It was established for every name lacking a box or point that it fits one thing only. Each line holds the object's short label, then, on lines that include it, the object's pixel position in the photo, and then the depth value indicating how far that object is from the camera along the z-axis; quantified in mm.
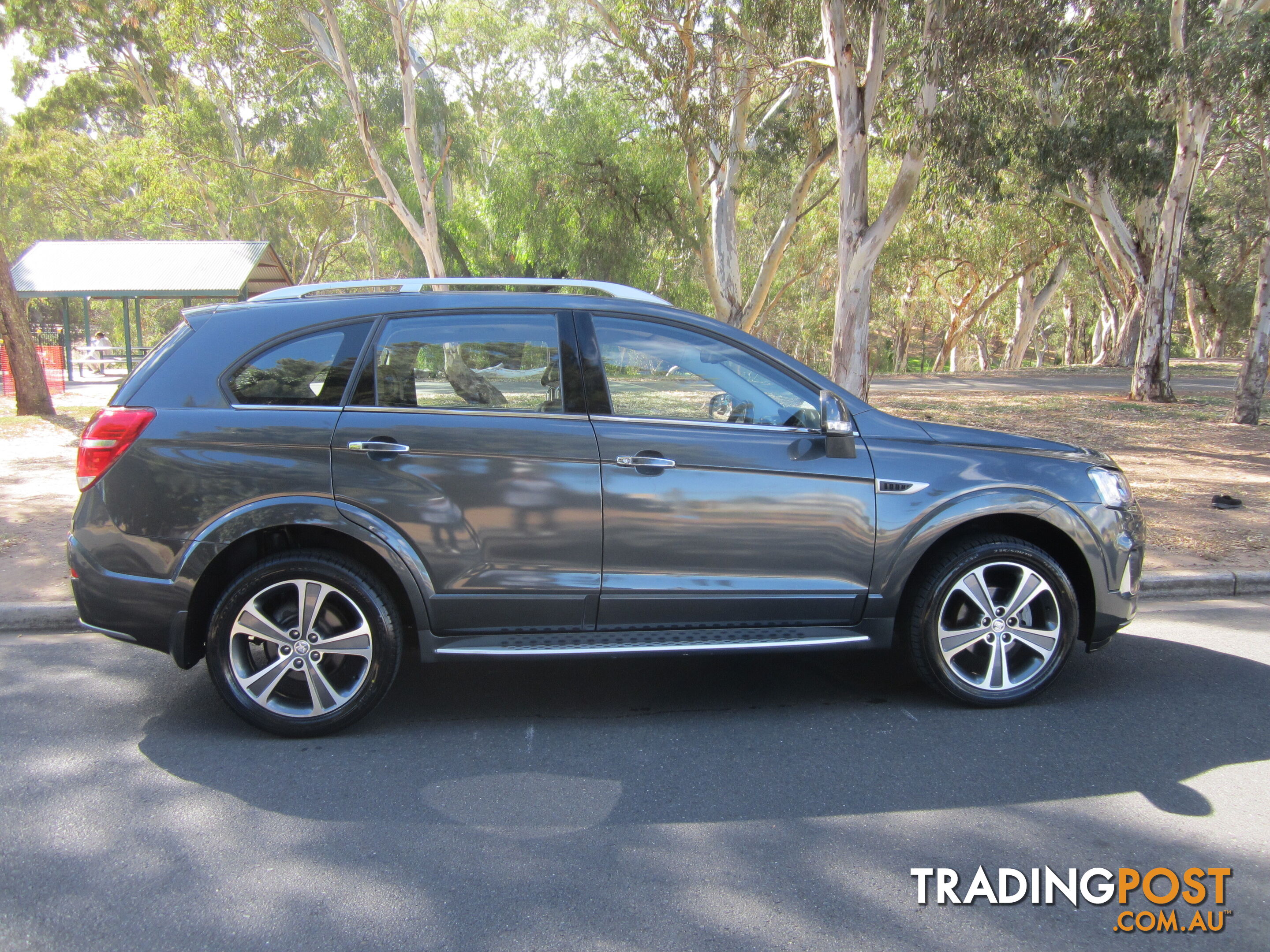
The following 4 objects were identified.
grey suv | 3750
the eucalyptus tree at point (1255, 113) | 13234
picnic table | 28141
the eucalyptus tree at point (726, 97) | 15852
